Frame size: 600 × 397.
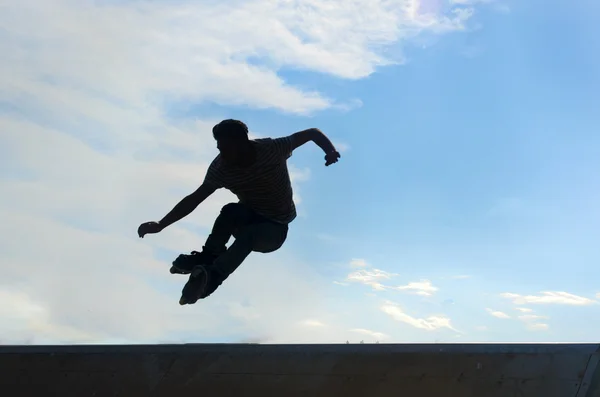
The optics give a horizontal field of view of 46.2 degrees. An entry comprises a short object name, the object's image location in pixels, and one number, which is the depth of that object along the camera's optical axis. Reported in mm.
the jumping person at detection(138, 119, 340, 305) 5977
